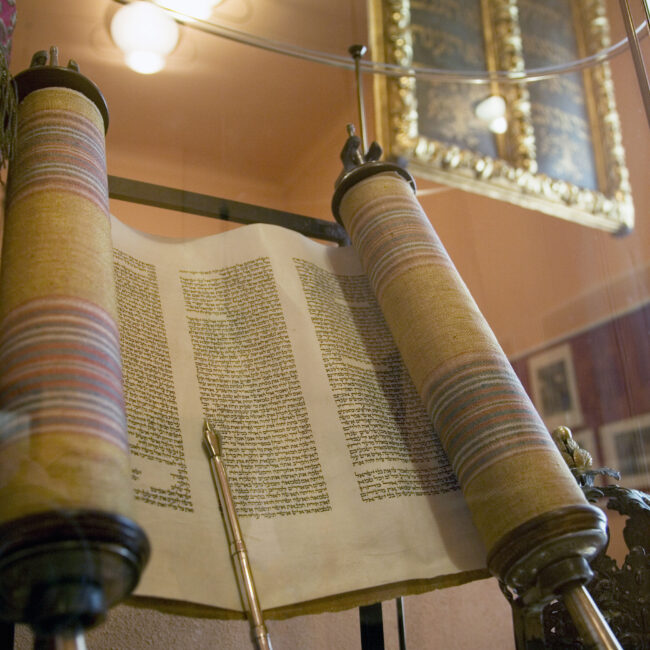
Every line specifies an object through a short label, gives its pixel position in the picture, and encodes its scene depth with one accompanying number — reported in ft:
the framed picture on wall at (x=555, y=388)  3.95
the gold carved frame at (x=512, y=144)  4.88
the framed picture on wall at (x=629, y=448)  3.57
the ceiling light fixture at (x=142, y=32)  3.53
